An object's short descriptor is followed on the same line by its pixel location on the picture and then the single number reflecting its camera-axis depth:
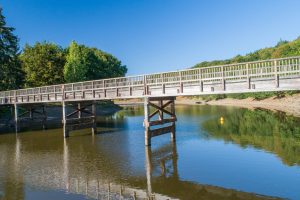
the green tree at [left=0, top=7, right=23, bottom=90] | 54.22
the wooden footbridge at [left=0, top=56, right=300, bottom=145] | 16.57
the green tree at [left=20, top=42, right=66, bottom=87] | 62.72
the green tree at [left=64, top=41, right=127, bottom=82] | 64.94
